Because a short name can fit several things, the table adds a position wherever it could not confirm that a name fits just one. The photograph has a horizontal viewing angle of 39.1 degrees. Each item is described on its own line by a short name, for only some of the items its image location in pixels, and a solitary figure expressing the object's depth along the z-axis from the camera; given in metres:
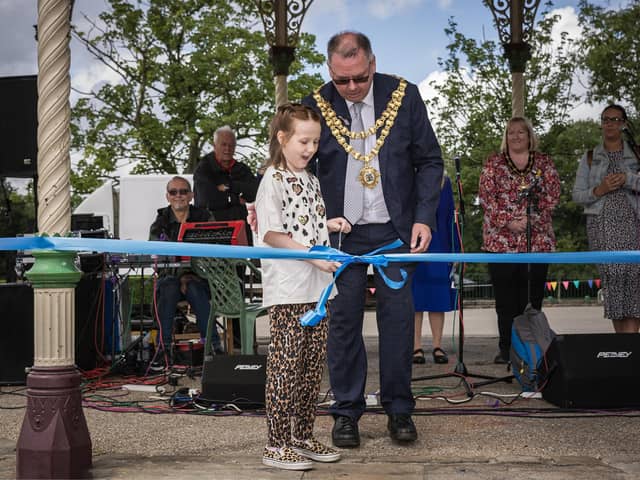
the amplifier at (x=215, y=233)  7.44
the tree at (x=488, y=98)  24.33
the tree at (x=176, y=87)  24.94
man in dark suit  4.52
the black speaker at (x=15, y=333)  7.04
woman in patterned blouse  7.29
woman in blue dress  7.74
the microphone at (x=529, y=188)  6.72
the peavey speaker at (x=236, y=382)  5.61
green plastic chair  7.27
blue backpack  5.80
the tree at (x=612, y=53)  23.45
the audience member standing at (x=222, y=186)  8.87
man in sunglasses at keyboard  7.91
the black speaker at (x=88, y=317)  7.54
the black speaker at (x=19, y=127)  7.99
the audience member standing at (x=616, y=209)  7.13
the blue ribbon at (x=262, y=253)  3.85
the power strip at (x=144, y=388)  6.66
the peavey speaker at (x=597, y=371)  5.25
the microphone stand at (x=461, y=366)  6.22
